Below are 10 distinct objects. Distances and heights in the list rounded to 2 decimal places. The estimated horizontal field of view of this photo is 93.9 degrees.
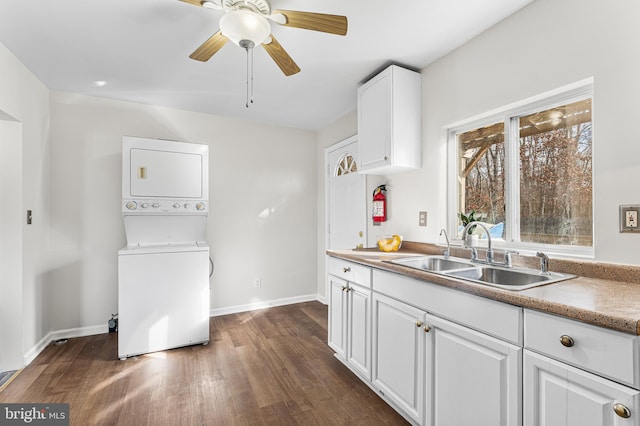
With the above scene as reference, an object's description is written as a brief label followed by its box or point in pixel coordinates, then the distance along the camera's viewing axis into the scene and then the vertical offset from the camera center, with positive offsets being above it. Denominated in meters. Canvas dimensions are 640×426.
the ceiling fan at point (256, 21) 1.51 +1.01
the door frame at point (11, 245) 2.30 -0.24
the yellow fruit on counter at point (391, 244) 2.46 -0.24
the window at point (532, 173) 1.62 +0.27
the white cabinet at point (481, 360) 0.90 -0.59
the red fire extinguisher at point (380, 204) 2.82 +0.10
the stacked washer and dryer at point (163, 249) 2.55 -0.31
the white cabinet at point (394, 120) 2.32 +0.75
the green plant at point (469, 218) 2.16 -0.03
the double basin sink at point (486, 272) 1.44 -0.32
